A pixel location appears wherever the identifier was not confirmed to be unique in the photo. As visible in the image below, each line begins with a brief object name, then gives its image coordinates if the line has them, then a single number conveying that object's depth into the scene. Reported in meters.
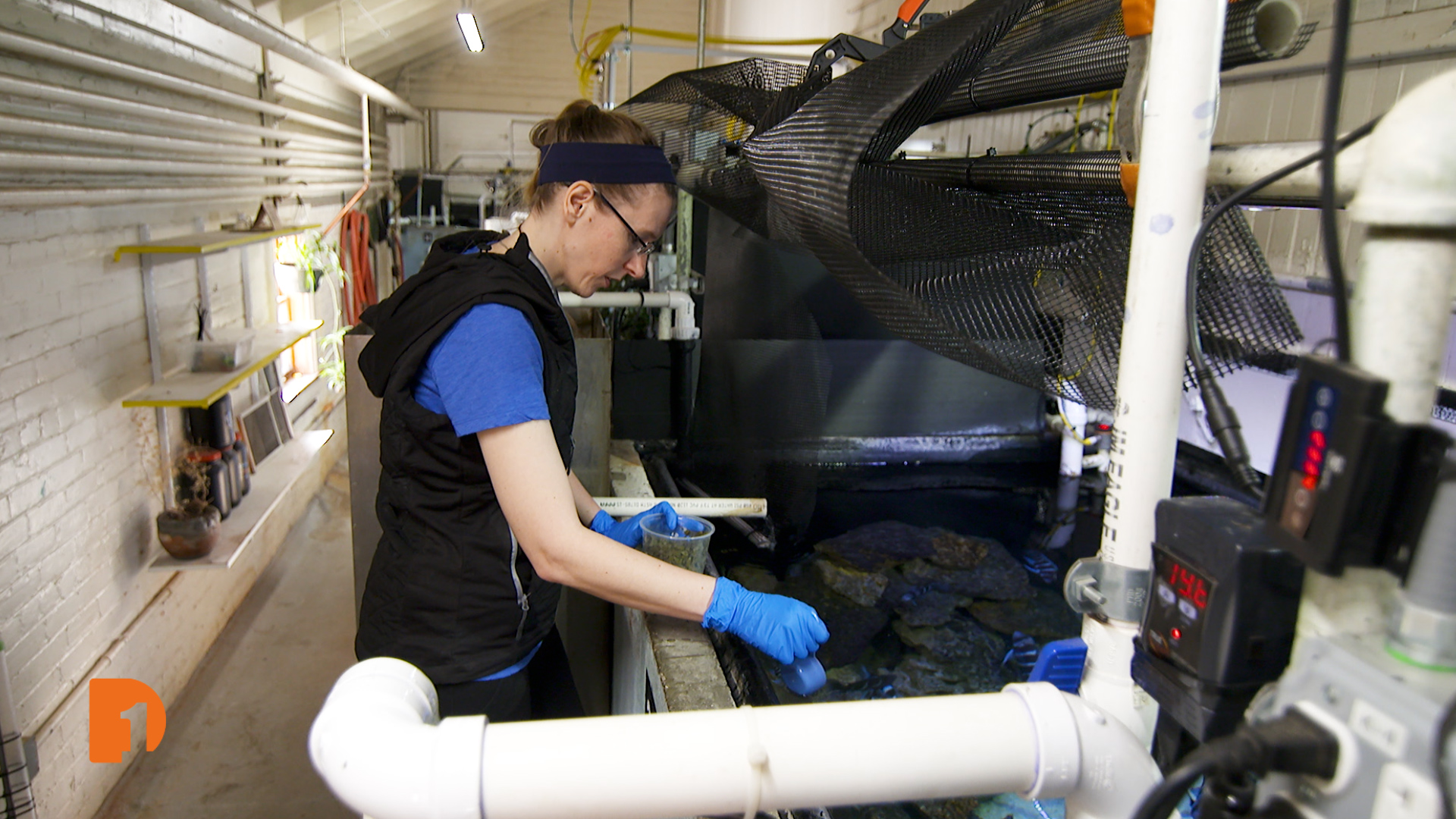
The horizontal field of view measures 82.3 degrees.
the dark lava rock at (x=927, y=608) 2.85
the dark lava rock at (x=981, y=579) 3.09
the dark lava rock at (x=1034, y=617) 2.85
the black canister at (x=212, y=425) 3.45
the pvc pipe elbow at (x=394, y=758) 0.63
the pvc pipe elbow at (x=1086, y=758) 0.68
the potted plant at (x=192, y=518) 3.11
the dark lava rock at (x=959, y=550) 3.31
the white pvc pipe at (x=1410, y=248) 0.51
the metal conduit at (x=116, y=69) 2.14
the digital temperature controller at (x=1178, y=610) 0.63
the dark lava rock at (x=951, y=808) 1.87
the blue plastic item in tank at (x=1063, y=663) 0.82
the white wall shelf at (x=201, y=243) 2.91
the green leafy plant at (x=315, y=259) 5.27
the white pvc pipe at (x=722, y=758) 0.64
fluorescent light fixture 4.64
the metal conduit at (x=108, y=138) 2.16
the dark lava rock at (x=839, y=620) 2.62
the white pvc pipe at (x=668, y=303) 3.18
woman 1.13
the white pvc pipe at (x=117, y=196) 2.22
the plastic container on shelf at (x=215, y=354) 3.41
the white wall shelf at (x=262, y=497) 3.16
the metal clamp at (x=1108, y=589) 0.75
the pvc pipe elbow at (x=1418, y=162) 0.51
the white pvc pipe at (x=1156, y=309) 0.67
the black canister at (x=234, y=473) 3.51
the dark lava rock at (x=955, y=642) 2.69
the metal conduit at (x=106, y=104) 2.12
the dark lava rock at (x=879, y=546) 3.29
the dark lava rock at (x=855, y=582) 2.99
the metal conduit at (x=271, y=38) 2.82
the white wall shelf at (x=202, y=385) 2.89
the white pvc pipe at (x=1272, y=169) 0.64
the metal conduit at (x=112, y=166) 2.15
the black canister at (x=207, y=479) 3.34
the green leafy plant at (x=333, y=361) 5.96
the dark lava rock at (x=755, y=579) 2.93
